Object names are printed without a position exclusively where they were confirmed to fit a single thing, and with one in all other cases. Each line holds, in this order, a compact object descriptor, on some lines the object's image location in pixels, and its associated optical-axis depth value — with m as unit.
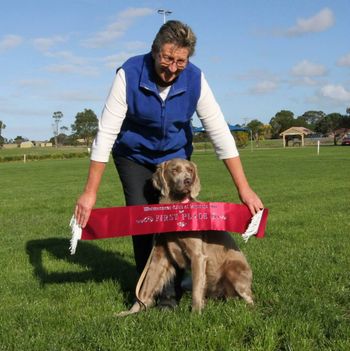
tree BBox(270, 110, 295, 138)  148.00
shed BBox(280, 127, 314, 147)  96.04
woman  4.66
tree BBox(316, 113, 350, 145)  120.25
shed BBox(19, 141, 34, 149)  156.19
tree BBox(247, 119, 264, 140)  116.88
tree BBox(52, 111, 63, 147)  159.06
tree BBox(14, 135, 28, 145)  166.62
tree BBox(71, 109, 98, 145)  139.62
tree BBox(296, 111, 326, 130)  173.00
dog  5.12
